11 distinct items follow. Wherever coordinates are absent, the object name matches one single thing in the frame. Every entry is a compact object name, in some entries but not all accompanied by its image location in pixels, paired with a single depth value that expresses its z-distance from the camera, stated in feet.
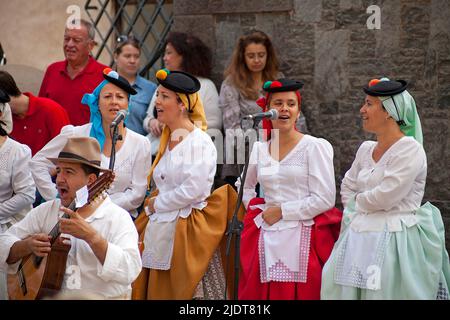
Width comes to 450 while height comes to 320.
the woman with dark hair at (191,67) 51.72
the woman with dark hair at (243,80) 50.79
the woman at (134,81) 52.90
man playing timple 32.79
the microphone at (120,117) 37.72
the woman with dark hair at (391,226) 36.89
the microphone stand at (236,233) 36.96
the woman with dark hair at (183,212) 41.34
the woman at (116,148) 43.12
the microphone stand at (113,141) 37.16
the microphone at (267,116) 36.36
